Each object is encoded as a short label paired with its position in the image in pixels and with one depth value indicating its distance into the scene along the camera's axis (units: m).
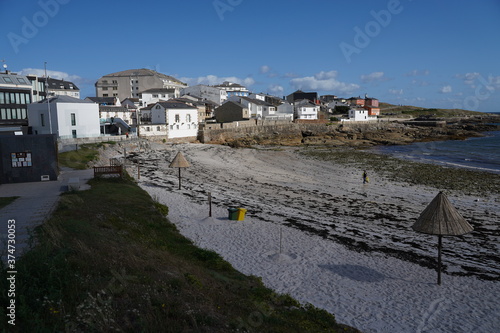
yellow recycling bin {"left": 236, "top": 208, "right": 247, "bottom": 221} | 18.08
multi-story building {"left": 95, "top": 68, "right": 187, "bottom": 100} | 97.25
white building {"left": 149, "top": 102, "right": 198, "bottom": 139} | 55.25
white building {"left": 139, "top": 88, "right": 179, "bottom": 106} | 84.73
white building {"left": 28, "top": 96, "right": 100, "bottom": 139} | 38.66
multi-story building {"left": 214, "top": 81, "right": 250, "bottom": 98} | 103.62
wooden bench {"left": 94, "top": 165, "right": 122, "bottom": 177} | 22.59
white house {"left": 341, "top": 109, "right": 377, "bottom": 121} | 90.75
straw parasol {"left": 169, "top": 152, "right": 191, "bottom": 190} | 23.46
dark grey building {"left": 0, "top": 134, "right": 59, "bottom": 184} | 19.98
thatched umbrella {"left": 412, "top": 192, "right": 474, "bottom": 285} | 11.93
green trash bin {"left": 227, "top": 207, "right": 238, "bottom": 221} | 18.11
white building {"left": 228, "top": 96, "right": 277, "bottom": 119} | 78.56
